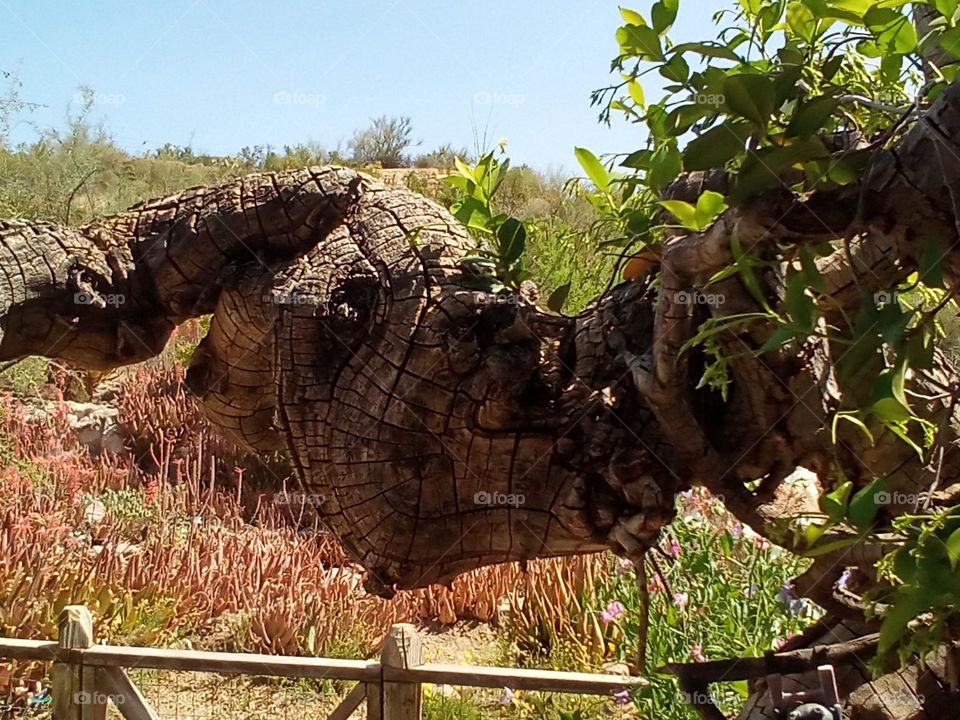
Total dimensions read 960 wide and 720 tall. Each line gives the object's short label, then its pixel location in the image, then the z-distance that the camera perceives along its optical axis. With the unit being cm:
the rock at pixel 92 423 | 773
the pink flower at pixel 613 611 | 352
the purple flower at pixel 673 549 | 308
